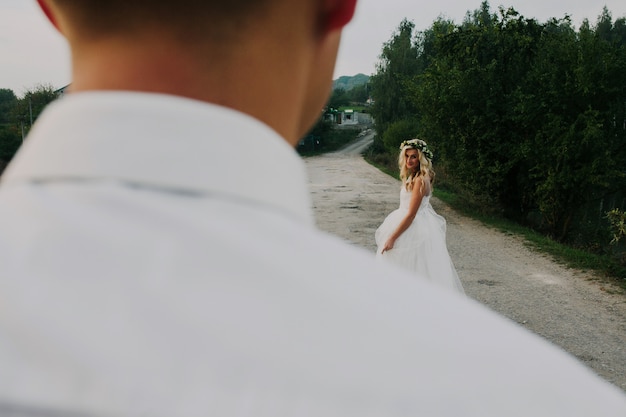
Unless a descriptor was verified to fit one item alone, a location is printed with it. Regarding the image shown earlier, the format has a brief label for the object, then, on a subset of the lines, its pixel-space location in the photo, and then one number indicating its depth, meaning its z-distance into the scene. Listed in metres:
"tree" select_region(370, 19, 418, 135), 40.28
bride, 6.26
